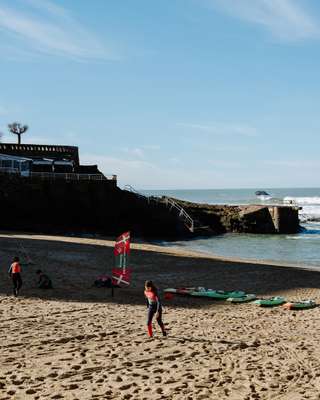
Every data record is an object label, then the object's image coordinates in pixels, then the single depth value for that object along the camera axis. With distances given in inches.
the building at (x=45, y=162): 1836.5
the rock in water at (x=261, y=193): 6584.6
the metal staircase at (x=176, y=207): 1946.4
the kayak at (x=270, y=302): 697.0
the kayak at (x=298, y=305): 684.7
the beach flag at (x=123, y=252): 725.3
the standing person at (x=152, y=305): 477.4
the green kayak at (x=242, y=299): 718.5
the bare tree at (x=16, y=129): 2763.3
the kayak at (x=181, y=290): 746.8
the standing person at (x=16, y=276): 674.2
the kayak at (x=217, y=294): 737.0
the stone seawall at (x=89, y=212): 1720.0
